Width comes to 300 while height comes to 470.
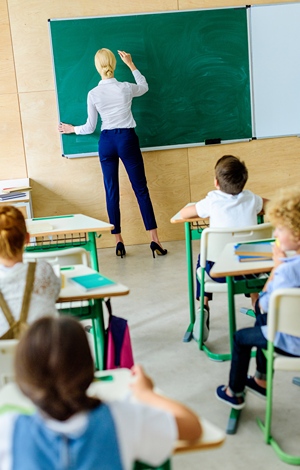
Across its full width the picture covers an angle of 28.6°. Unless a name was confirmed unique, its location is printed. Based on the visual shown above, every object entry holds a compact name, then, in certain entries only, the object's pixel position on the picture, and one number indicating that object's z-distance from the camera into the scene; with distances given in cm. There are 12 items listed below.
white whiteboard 591
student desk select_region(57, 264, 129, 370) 235
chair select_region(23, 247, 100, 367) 278
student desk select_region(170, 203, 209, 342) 365
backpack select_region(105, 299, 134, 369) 249
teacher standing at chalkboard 557
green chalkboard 584
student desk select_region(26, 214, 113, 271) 361
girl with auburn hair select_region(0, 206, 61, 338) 207
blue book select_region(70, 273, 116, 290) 243
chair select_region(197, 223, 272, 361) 299
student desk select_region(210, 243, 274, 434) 252
